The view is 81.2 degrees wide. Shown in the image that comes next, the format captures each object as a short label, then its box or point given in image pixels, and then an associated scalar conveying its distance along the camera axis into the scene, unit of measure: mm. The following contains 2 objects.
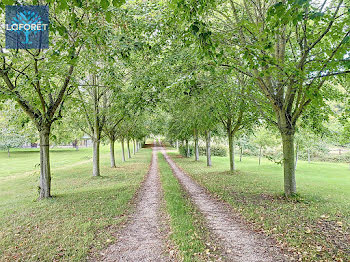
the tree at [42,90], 6844
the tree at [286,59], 4398
